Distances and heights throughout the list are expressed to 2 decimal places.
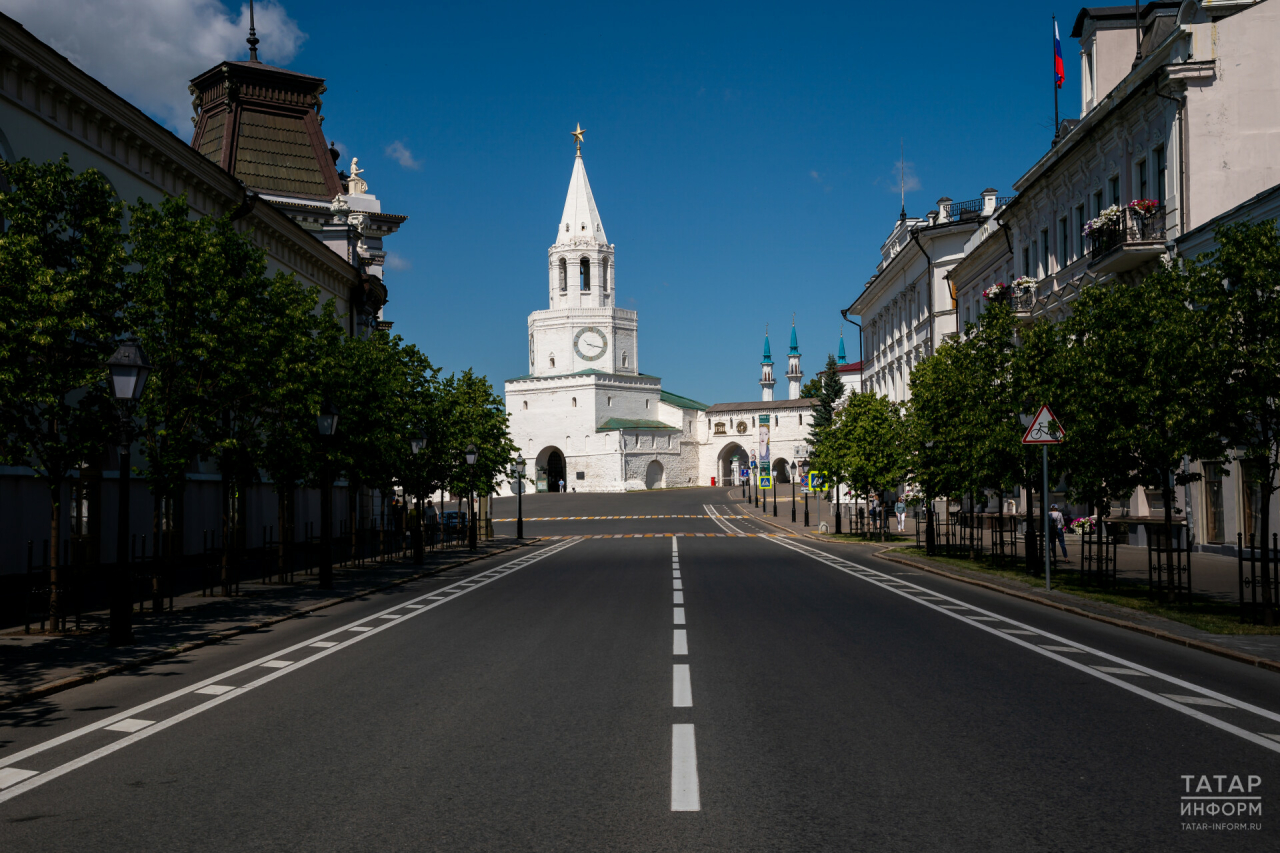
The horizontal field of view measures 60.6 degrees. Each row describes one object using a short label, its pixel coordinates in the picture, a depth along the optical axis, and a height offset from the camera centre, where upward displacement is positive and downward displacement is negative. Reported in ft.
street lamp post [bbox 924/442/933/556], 101.55 -4.52
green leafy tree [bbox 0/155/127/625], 44.91 +7.39
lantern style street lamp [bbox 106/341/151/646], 42.68 +0.99
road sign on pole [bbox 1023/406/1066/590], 63.72 +2.39
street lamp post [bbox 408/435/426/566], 98.99 -5.68
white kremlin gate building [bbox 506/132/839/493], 457.27 +29.87
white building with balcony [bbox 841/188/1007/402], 185.68 +35.63
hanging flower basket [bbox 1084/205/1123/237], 98.27 +22.93
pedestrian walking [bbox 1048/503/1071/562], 95.55 -4.88
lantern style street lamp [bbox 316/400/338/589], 72.90 -0.14
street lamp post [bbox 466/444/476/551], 123.95 -2.74
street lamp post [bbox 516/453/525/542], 150.41 +0.44
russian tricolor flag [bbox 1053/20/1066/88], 125.08 +47.38
